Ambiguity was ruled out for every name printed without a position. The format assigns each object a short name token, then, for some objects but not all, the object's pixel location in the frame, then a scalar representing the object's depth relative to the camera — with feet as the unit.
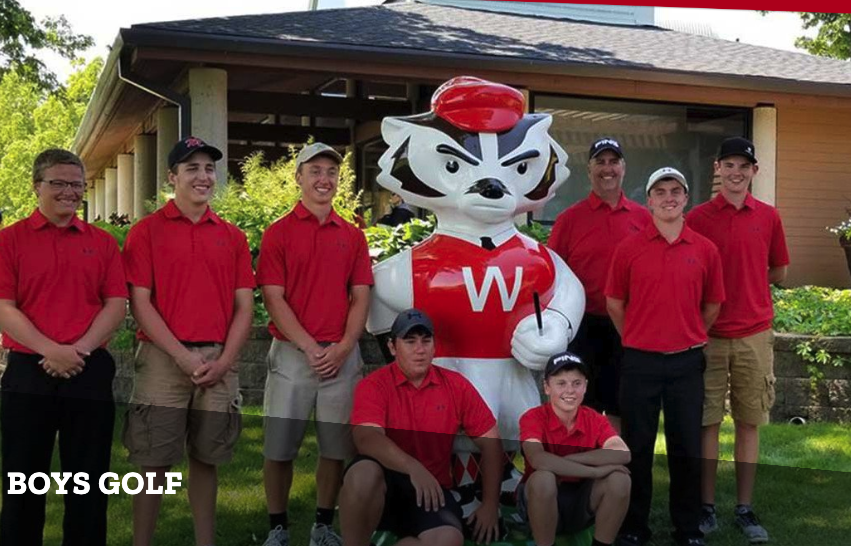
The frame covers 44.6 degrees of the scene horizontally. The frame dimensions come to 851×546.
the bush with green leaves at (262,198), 26.43
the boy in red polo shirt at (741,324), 16.16
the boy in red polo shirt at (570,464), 13.39
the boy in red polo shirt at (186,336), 13.66
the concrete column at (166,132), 42.22
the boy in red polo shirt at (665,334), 15.02
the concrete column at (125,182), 67.77
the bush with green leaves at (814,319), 23.84
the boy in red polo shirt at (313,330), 14.65
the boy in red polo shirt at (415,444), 13.16
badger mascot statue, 14.80
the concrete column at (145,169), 55.67
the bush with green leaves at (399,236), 24.80
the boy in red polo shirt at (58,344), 12.85
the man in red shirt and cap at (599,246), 16.75
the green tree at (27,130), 157.99
